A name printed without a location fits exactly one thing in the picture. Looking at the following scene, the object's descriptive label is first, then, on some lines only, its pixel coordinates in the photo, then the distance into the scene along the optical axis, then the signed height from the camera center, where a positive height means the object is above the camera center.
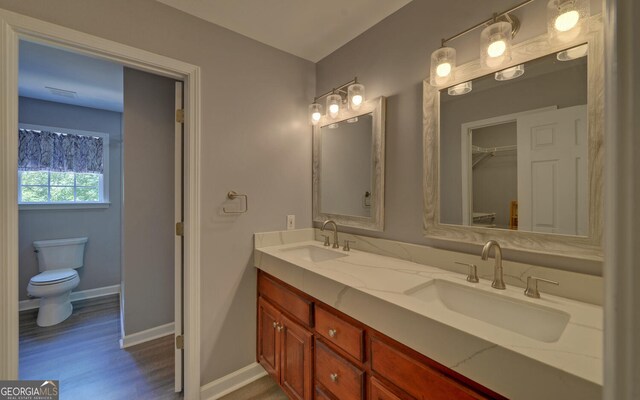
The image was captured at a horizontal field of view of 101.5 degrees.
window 2.96 +0.39
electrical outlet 2.12 -0.19
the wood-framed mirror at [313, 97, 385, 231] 1.75 +0.24
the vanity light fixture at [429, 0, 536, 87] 1.14 +0.73
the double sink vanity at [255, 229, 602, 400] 0.71 -0.46
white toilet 2.51 -0.79
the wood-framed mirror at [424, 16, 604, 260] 1.00 +0.22
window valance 2.94 +0.56
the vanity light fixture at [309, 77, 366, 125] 1.80 +0.73
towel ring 1.81 +0.01
